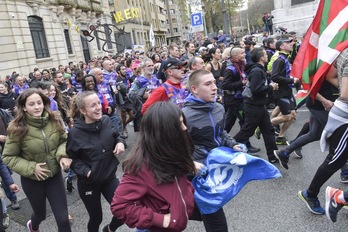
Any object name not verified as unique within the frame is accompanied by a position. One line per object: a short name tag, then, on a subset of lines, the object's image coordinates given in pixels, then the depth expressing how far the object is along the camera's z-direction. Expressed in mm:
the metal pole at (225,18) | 16322
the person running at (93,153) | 3057
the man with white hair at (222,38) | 14227
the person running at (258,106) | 4867
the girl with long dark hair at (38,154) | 3102
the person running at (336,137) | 2822
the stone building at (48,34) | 18031
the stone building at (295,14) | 16672
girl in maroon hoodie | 1897
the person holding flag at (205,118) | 2855
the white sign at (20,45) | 18500
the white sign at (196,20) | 16703
